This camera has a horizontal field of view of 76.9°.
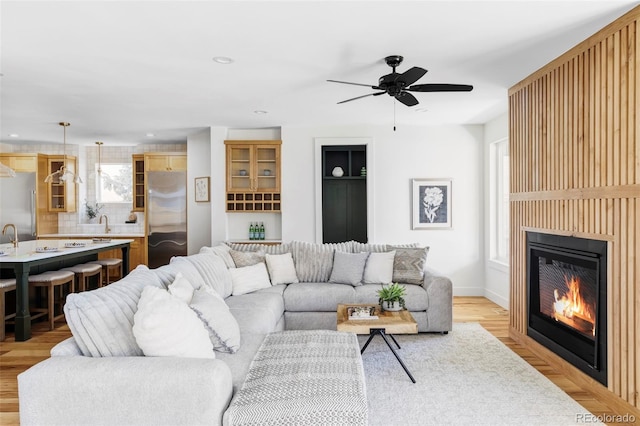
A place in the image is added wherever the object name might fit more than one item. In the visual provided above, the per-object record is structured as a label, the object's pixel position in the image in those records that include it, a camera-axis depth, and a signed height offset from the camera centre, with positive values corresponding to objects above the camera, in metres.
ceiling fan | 3.17 +0.98
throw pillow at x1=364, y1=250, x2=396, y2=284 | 4.52 -0.71
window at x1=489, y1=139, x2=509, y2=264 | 5.77 +0.06
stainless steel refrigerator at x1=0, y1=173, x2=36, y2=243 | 7.25 +0.09
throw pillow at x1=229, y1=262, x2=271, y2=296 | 4.20 -0.77
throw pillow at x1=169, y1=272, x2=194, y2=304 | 2.60 -0.53
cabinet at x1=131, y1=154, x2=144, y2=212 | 7.51 +0.51
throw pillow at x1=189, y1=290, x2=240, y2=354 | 2.44 -0.72
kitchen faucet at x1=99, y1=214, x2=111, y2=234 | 7.75 -0.30
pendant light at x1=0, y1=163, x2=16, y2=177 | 4.36 +0.41
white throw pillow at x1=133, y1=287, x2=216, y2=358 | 1.99 -0.62
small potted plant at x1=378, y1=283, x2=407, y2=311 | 3.48 -0.80
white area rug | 2.59 -1.36
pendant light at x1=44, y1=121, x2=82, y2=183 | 5.99 +0.67
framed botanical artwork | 6.20 +0.03
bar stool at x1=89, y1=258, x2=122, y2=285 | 5.84 -0.81
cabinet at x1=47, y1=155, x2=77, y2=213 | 7.54 +0.36
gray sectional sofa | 1.80 -0.77
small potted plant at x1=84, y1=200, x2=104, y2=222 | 7.92 -0.02
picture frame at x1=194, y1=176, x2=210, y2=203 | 6.74 +0.32
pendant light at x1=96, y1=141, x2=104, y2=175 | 7.98 +0.98
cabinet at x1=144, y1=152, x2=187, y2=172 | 7.27 +0.85
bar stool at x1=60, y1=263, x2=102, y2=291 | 5.22 -0.81
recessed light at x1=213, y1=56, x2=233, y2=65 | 3.36 +1.26
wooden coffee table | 3.09 -0.92
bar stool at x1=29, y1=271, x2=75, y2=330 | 4.59 -0.85
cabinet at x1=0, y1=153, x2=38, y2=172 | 7.38 +0.88
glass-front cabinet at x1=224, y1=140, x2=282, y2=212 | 6.25 +0.49
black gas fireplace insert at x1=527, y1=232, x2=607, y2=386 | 2.85 -0.76
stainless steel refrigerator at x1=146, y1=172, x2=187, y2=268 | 6.96 -0.15
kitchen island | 4.26 -0.56
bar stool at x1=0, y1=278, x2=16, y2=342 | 4.25 -0.87
